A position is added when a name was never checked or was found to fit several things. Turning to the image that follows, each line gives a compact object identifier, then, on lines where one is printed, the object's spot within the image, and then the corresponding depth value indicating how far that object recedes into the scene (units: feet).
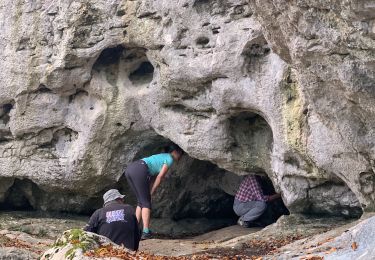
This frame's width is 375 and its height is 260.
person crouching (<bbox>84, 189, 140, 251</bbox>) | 26.63
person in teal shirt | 35.27
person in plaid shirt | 37.52
